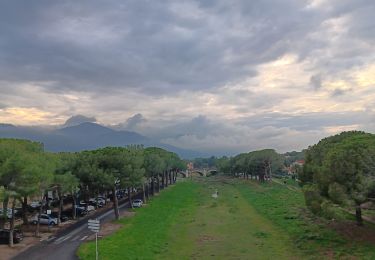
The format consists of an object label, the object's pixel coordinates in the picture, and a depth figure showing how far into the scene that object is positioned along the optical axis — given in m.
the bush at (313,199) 42.01
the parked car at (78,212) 73.50
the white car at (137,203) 85.28
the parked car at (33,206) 78.50
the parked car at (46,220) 62.16
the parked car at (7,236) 48.48
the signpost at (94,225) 31.65
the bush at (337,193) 39.34
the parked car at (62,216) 67.12
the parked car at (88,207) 78.39
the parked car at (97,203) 87.42
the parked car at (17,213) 67.19
